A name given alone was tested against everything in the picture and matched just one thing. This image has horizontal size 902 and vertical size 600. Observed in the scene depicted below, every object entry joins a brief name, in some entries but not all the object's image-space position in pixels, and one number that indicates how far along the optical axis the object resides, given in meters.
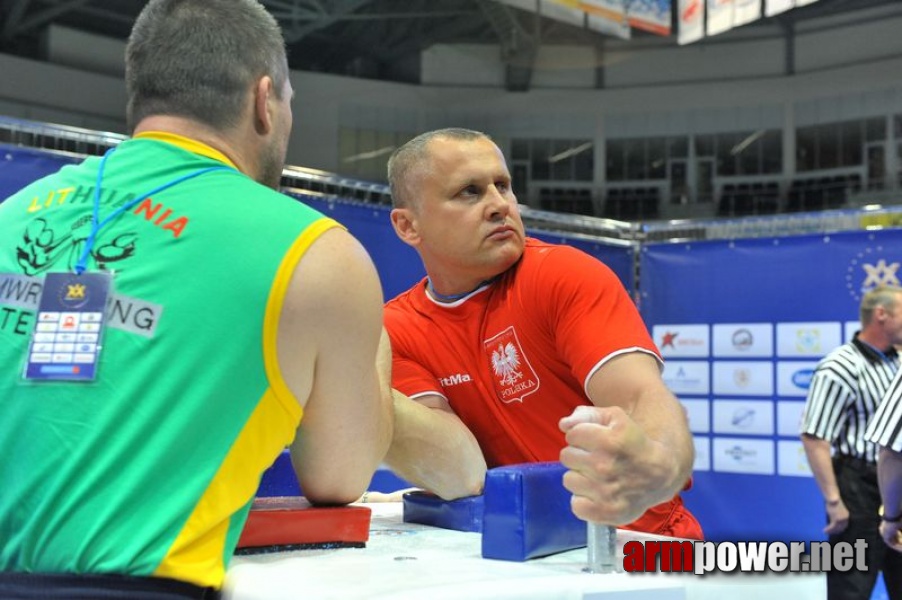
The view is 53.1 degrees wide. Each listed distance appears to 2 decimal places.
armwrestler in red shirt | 1.41
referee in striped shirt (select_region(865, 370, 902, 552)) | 3.44
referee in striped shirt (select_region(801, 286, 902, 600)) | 4.39
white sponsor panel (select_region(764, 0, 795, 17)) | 8.20
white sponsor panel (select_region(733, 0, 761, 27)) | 8.27
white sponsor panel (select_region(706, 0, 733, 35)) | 8.57
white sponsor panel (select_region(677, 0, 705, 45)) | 9.02
